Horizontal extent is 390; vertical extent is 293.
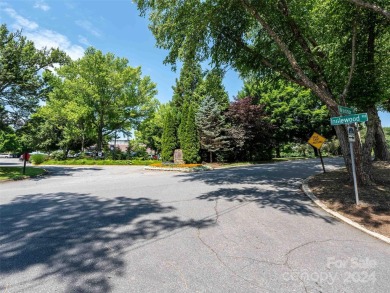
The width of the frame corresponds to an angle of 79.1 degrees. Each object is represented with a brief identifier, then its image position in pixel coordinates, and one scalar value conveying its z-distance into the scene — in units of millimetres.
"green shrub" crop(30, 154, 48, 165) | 28219
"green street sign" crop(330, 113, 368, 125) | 6249
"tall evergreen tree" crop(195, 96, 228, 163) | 24094
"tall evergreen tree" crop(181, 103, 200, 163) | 23922
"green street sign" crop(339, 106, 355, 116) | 6859
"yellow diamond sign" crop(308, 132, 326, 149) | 12273
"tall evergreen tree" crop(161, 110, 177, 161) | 26312
